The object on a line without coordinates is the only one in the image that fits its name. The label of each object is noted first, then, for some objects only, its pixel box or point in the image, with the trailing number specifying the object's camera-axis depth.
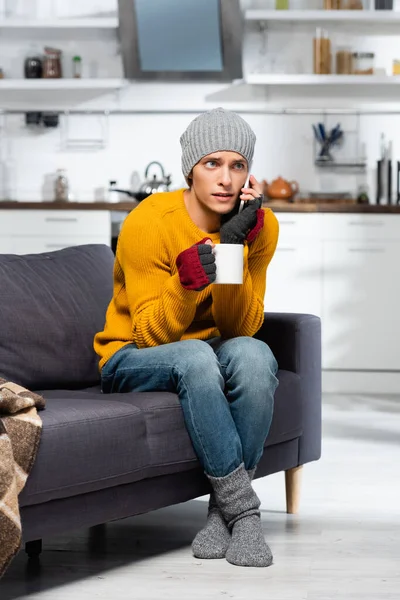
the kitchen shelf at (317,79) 8.06
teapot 8.09
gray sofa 3.08
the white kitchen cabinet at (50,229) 7.76
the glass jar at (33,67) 8.40
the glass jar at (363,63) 8.18
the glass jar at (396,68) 8.21
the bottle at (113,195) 8.50
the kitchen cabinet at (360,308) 7.61
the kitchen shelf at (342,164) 8.39
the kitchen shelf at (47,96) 8.50
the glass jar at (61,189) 8.31
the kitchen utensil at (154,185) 8.06
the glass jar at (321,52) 8.18
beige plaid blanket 2.84
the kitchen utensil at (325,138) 8.33
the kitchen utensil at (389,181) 8.06
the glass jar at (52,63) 8.39
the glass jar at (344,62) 8.21
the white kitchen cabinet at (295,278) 7.62
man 3.43
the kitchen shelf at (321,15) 8.03
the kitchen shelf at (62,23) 8.21
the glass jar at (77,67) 8.41
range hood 8.27
